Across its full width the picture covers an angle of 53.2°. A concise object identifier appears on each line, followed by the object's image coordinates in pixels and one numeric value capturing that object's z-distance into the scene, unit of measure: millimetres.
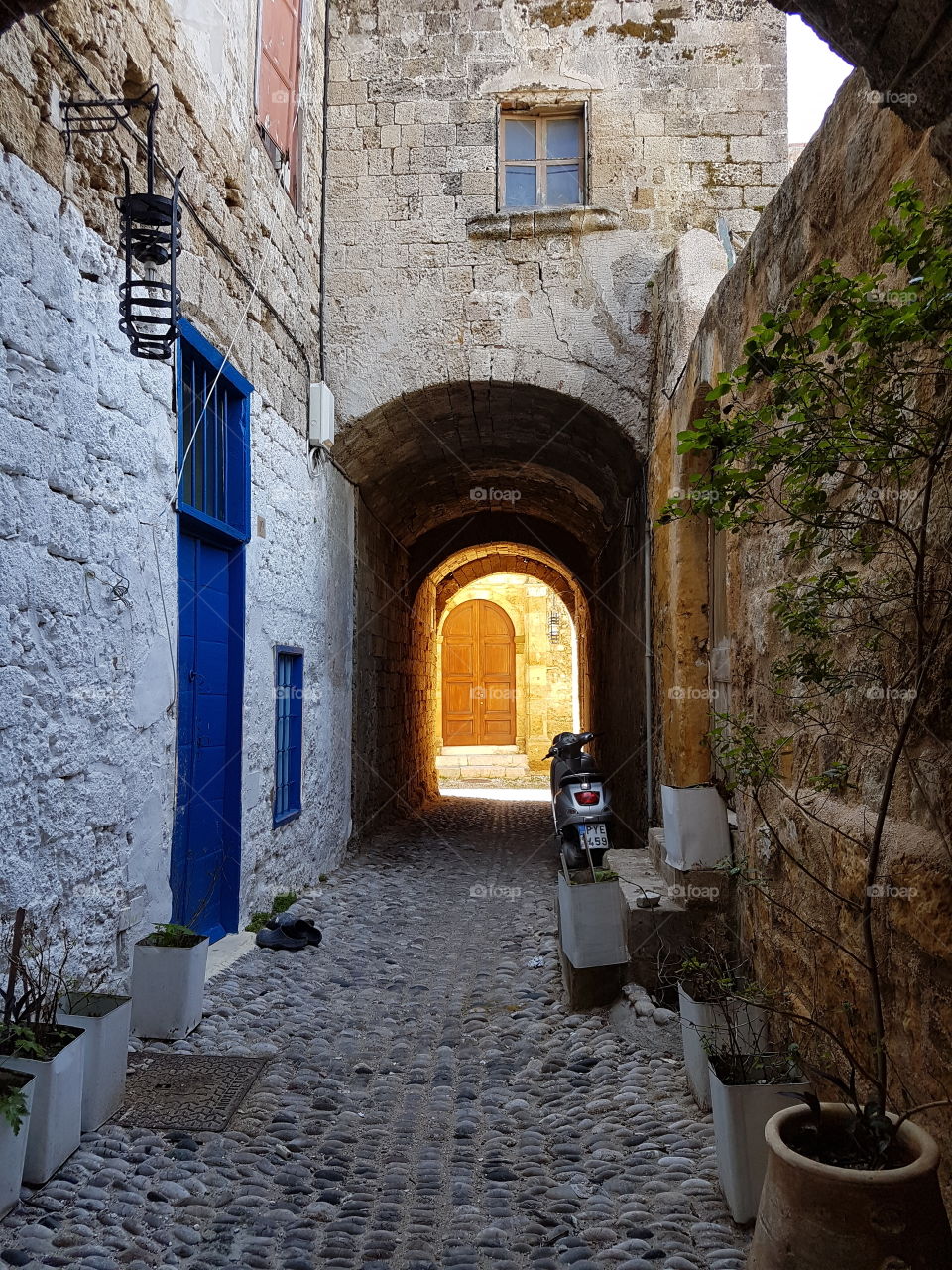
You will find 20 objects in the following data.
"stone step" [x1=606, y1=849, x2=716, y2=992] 4039
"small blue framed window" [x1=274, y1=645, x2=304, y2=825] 6094
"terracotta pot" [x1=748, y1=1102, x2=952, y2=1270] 1554
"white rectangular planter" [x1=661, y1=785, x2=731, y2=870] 4227
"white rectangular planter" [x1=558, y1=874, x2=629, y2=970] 4039
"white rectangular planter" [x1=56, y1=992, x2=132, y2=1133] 2768
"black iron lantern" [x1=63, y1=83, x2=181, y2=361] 3520
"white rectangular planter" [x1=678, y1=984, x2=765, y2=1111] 2939
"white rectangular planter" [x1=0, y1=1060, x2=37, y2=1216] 2221
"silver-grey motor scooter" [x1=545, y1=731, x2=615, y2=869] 6270
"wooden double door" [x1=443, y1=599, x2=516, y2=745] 19422
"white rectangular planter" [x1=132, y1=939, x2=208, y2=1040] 3598
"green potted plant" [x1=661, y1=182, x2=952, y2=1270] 1571
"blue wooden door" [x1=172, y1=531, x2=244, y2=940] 4605
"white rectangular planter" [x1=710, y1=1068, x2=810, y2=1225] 2336
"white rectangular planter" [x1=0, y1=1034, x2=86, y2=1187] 2420
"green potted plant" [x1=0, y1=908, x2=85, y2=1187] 2424
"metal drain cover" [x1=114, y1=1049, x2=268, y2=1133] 2912
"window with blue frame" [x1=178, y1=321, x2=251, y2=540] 4645
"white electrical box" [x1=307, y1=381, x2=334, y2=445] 6828
